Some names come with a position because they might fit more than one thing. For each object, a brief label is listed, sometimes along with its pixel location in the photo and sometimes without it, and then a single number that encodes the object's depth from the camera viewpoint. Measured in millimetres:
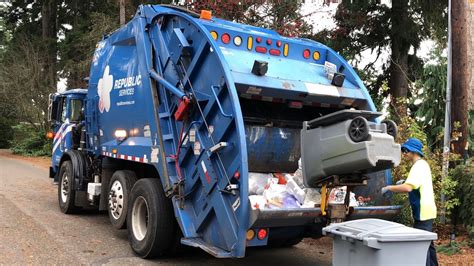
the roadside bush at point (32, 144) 25781
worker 4805
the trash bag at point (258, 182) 4930
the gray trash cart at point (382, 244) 3674
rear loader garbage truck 4426
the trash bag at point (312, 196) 4911
